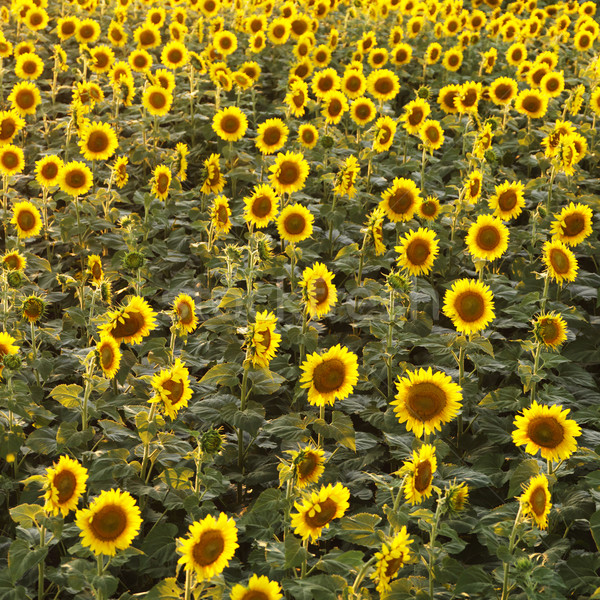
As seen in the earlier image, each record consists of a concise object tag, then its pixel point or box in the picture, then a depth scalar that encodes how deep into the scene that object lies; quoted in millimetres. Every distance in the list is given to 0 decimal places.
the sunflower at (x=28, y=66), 7285
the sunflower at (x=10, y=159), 5504
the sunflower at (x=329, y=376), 3539
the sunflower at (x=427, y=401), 3414
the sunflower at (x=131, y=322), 3773
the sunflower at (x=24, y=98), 6504
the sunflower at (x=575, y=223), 4738
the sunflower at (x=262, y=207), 4910
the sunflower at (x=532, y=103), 6680
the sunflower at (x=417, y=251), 4543
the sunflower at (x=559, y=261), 4312
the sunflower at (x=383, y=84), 6926
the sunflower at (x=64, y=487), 3072
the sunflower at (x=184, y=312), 3936
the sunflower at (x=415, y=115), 6082
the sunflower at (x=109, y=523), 2887
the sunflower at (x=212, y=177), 5565
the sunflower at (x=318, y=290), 3930
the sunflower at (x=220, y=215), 5098
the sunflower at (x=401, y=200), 5184
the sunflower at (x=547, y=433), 3234
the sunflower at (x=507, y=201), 4988
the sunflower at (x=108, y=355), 3699
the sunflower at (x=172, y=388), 3447
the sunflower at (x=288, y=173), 5312
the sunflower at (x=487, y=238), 4609
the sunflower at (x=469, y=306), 3996
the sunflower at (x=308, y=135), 6004
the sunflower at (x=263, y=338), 3588
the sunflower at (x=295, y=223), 4805
